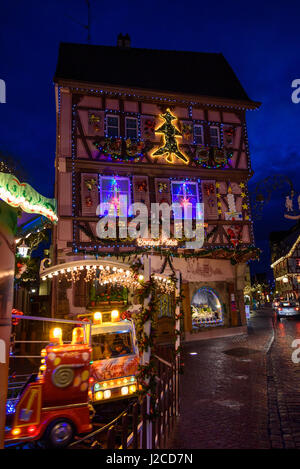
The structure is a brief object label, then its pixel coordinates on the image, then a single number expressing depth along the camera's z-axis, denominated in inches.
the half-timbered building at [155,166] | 641.6
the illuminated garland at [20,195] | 134.4
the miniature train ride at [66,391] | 208.2
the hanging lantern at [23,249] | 479.2
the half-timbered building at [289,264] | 2155.8
